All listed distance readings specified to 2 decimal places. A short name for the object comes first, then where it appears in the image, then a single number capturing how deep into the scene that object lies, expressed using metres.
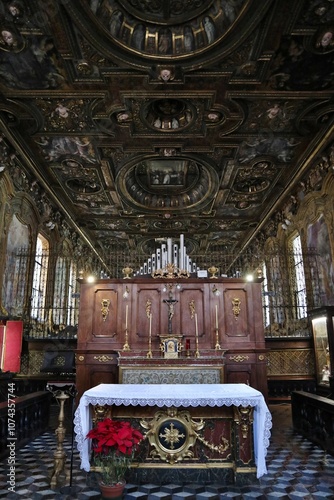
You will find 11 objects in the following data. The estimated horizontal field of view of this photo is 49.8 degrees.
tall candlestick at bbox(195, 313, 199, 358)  7.47
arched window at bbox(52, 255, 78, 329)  15.60
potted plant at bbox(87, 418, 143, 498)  3.94
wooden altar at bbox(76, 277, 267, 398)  7.92
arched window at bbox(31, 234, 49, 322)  13.53
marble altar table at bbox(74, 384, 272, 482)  4.55
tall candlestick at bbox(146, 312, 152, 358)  7.55
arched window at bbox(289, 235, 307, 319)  13.59
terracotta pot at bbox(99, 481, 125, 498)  3.98
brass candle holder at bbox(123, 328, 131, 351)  7.68
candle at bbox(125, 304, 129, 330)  7.98
